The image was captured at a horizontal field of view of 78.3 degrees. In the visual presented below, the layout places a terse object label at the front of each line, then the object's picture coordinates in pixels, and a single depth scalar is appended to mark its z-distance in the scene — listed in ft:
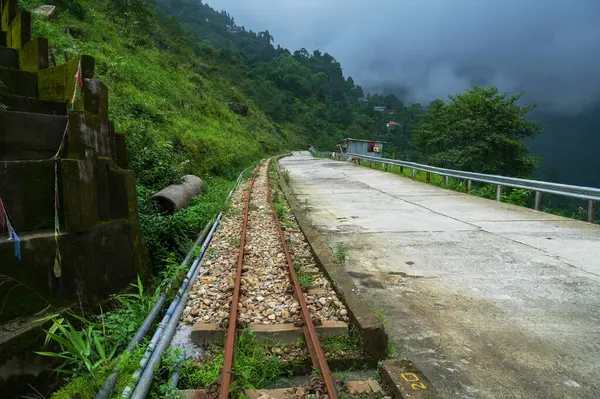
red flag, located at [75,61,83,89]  14.96
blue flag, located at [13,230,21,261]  11.10
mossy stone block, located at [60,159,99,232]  12.84
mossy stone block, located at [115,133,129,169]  18.49
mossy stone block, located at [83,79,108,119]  15.49
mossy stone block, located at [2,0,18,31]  21.89
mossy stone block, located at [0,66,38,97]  16.75
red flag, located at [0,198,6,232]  11.81
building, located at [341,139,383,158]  176.45
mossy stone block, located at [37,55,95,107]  15.66
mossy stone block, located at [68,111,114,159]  13.98
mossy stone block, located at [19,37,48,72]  18.31
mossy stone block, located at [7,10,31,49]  19.75
